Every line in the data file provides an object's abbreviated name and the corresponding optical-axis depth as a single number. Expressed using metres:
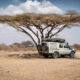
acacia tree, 28.17
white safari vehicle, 24.76
